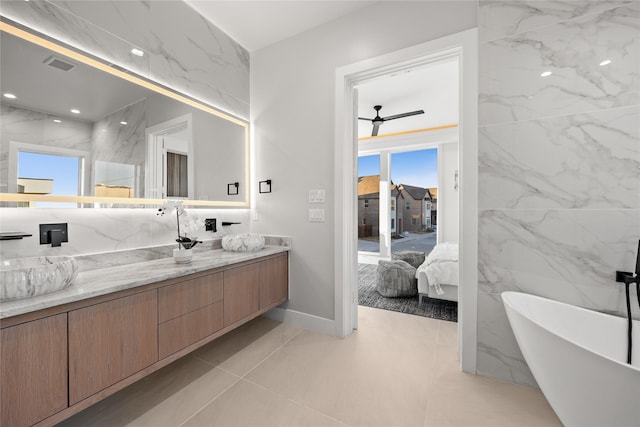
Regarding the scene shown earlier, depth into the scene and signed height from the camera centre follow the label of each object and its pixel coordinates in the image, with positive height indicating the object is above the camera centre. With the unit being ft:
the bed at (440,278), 9.52 -2.37
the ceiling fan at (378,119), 13.16 +4.86
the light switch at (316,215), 8.16 -0.04
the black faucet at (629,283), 4.56 -1.25
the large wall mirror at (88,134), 4.63 +1.76
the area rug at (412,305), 9.49 -3.60
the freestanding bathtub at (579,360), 3.48 -2.25
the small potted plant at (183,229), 6.15 -0.38
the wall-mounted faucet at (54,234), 4.85 -0.39
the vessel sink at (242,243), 7.86 -0.88
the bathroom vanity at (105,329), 3.38 -1.93
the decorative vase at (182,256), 6.12 -0.99
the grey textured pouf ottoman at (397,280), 10.91 -2.76
